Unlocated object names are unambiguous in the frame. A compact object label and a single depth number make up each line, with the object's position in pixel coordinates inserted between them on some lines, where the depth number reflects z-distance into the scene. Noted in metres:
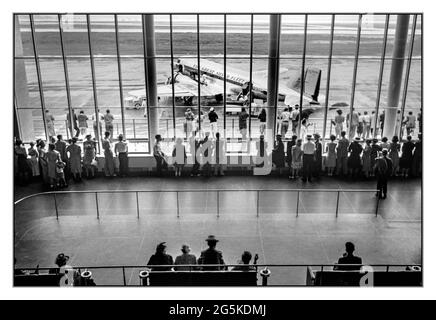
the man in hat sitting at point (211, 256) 7.05
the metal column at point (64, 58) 12.40
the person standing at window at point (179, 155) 12.62
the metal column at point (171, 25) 11.84
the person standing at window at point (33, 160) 12.16
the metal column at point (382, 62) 12.49
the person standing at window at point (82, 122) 14.53
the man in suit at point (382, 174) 10.45
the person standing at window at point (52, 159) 11.55
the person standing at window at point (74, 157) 12.14
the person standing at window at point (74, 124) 13.39
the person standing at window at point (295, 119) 14.34
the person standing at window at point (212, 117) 15.12
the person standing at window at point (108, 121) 14.70
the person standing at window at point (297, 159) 12.21
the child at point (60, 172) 11.66
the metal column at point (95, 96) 12.25
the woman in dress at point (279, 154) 12.67
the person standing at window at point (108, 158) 12.39
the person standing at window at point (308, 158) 11.95
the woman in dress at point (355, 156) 12.22
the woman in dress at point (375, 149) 12.00
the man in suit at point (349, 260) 6.76
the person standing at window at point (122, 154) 12.30
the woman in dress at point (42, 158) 11.85
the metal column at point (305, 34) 12.59
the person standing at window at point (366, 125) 14.55
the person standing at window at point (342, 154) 12.43
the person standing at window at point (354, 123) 14.31
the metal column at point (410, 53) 12.50
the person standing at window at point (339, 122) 14.30
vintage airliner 24.27
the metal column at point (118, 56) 12.15
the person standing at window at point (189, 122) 14.75
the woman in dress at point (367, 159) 12.18
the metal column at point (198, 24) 12.27
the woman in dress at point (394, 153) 12.09
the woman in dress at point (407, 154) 12.02
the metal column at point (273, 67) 12.47
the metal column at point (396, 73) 12.66
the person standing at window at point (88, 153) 12.33
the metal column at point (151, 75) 12.46
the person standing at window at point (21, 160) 11.91
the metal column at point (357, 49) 12.18
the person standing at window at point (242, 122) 14.93
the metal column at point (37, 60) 12.23
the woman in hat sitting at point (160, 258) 6.89
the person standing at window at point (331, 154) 12.47
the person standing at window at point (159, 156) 12.60
